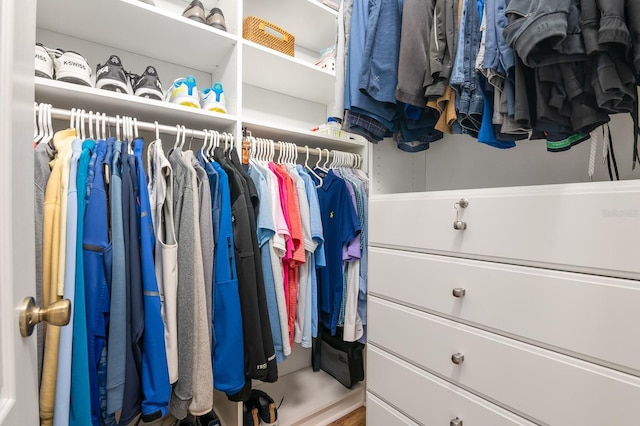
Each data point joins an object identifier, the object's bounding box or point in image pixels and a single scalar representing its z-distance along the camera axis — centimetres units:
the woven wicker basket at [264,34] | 127
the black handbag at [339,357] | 148
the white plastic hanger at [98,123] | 92
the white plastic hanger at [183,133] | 107
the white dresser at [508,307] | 62
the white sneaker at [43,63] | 87
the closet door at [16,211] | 35
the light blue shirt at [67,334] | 67
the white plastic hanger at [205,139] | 109
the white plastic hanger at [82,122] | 91
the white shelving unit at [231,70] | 102
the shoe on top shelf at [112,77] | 98
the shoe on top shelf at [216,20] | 115
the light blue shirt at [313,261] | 116
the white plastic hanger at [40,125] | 84
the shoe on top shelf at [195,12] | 112
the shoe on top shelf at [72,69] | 92
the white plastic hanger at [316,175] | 133
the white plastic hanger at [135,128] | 98
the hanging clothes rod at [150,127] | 89
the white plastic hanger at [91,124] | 92
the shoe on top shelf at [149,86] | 105
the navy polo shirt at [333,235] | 120
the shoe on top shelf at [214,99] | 114
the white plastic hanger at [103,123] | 93
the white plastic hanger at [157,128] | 100
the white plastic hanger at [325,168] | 139
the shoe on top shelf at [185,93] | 111
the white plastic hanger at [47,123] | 84
